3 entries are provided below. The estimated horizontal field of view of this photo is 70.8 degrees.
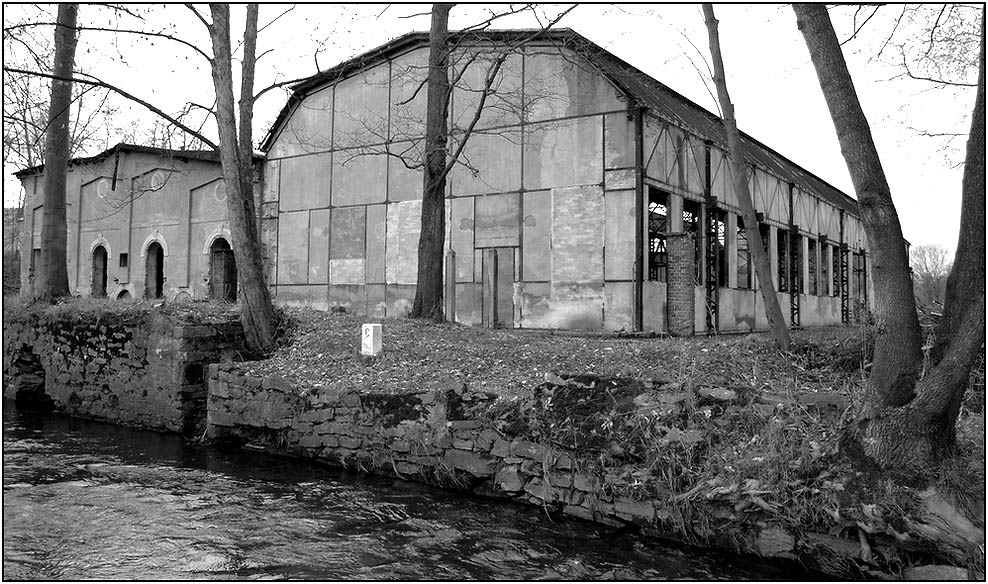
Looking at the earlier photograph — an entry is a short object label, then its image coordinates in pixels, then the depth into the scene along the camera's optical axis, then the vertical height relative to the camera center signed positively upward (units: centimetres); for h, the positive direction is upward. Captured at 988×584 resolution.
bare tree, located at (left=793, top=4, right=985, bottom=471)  552 +1
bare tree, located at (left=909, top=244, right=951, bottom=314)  3512 +417
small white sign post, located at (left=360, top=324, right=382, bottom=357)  1073 -44
